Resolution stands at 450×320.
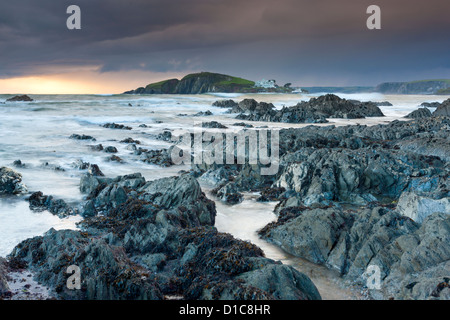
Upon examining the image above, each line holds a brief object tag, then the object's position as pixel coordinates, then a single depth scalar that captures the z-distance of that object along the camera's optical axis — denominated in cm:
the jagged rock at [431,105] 6156
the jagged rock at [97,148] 2234
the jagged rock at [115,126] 3431
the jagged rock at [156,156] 1867
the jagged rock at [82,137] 2694
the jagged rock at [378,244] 625
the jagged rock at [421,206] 852
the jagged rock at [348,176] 1248
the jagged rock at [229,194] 1268
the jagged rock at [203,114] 5210
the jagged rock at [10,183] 1238
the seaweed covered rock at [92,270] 587
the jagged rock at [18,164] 1702
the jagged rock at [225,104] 6561
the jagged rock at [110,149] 2170
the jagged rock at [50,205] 1077
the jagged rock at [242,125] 3462
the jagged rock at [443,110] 3669
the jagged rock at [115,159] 1930
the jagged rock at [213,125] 3400
